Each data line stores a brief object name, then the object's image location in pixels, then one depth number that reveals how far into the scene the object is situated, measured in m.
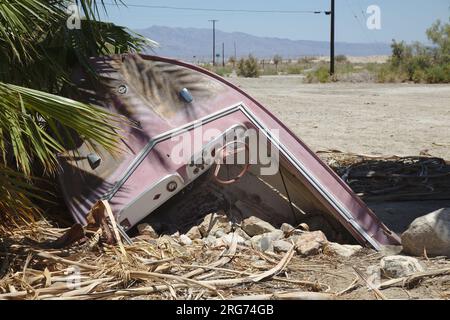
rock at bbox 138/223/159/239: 5.64
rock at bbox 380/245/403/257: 5.55
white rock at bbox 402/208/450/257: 5.27
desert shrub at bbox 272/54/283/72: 85.48
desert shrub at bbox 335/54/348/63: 92.00
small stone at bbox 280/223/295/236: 5.77
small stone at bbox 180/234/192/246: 5.56
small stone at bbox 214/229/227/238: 5.74
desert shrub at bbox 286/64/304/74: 62.72
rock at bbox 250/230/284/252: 5.50
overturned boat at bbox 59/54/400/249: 5.60
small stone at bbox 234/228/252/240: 5.80
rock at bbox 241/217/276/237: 5.83
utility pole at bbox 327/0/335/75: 40.88
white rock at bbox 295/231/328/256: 5.35
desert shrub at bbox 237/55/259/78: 50.88
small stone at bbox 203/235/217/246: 5.55
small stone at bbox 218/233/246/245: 5.54
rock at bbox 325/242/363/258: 5.40
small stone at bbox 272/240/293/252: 5.39
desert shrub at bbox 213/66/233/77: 54.56
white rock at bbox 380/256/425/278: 4.82
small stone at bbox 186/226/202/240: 5.77
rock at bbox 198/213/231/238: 5.82
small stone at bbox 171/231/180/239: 5.71
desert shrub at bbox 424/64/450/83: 34.92
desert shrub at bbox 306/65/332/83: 38.59
